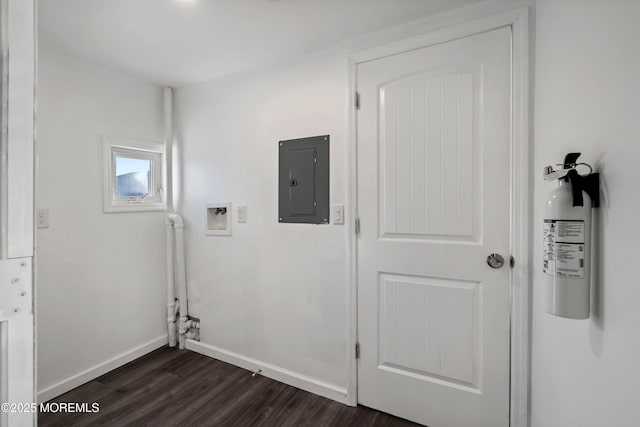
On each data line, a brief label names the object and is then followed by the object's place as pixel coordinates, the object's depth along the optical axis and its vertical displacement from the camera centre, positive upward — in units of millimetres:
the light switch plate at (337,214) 1887 -16
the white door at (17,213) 789 -7
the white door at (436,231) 1482 -106
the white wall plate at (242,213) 2289 -14
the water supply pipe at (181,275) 2590 -568
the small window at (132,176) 2307 +300
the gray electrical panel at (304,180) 1945 +212
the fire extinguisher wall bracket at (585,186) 816 +73
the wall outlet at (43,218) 1903 -49
